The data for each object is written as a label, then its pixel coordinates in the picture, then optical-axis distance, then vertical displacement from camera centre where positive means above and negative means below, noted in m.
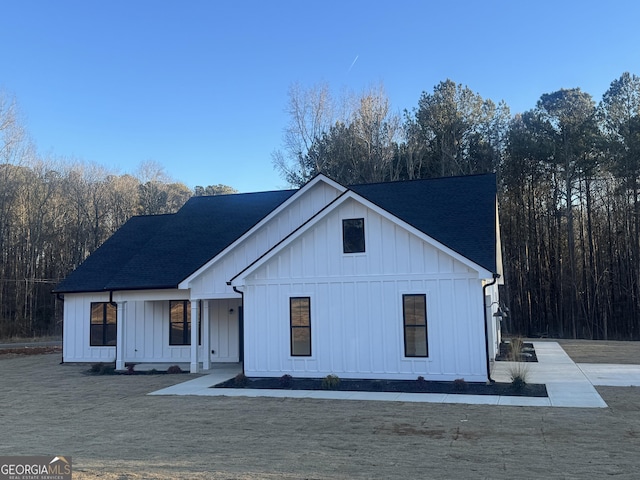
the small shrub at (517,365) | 11.55 -2.34
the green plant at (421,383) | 12.31 -2.39
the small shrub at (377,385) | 12.27 -2.43
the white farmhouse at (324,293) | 13.04 -0.08
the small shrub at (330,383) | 12.68 -2.36
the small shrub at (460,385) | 11.88 -2.34
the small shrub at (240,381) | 13.40 -2.40
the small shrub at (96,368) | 16.53 -2.39
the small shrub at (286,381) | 13.16 -2.40
